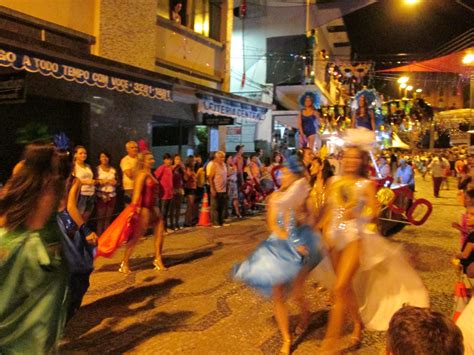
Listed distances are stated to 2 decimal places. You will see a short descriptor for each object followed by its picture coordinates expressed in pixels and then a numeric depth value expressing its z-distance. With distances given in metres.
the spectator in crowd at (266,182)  14.39
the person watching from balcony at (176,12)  13.70
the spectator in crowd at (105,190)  9.01
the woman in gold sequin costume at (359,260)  4.09
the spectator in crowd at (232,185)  12.51
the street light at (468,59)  12.98
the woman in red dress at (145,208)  6.84
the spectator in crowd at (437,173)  20.28
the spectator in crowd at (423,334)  1.50
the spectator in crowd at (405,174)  14.59
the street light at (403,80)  20.40
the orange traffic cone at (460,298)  3.71
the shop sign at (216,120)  14.29
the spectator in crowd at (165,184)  9.95
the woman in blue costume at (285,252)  4.15
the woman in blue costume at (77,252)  4.29
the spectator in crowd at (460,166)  19.37
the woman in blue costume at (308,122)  10.24
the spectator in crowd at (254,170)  14.08
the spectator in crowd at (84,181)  8.26
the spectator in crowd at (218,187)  11.15
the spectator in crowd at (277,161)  10.74
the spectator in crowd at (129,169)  8.98
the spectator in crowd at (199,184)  11.83
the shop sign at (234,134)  22.41
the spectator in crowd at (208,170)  11.17
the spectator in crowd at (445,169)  21.52
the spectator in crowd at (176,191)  10.68
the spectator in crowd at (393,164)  17.26
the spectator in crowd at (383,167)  12.30
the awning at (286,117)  23.14
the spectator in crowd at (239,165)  13.19
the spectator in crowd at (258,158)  14.54
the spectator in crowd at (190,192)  11.23
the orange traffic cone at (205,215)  11.38
